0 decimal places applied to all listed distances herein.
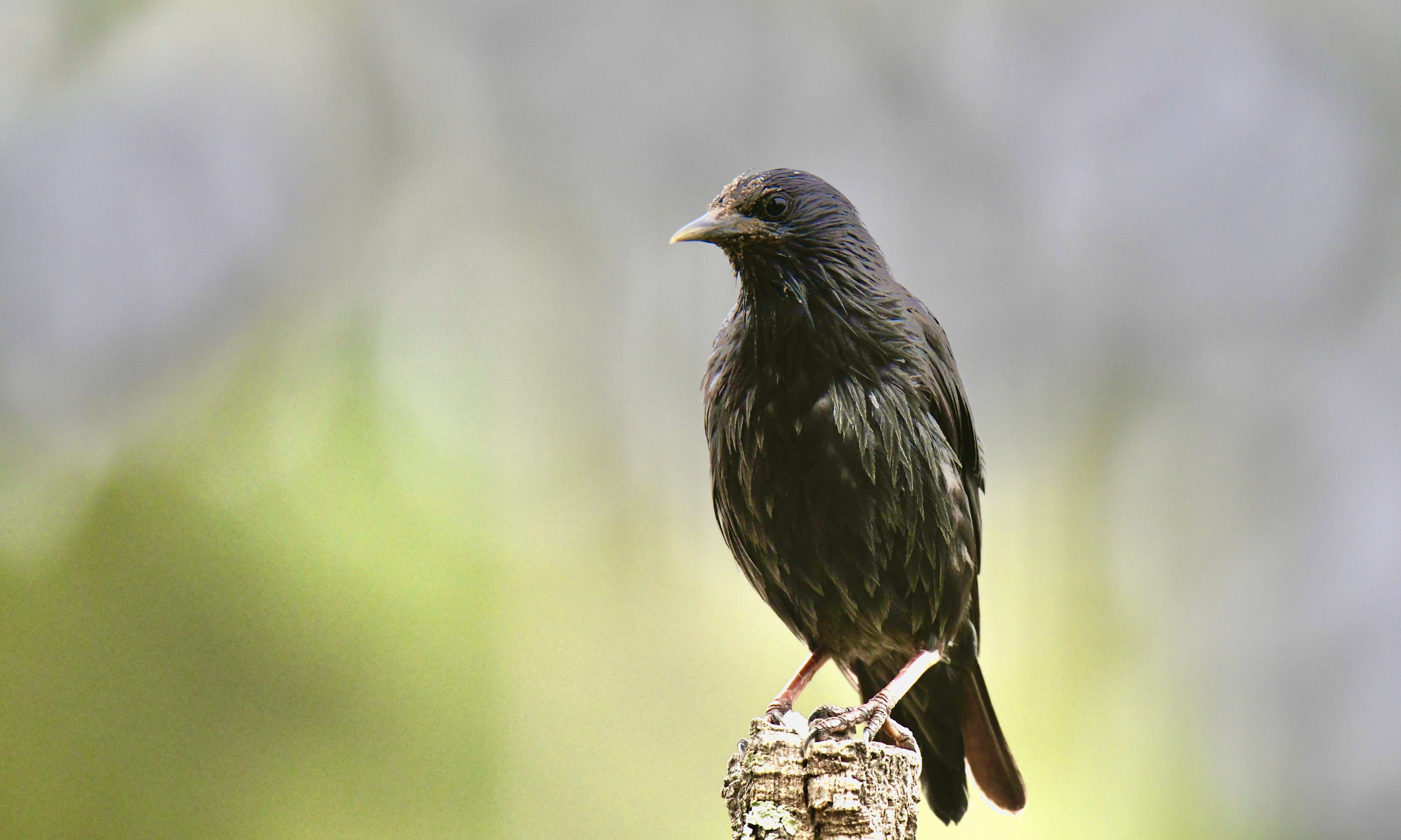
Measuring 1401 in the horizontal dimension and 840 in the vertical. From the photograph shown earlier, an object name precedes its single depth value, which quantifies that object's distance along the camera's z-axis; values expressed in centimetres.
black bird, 583
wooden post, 481
